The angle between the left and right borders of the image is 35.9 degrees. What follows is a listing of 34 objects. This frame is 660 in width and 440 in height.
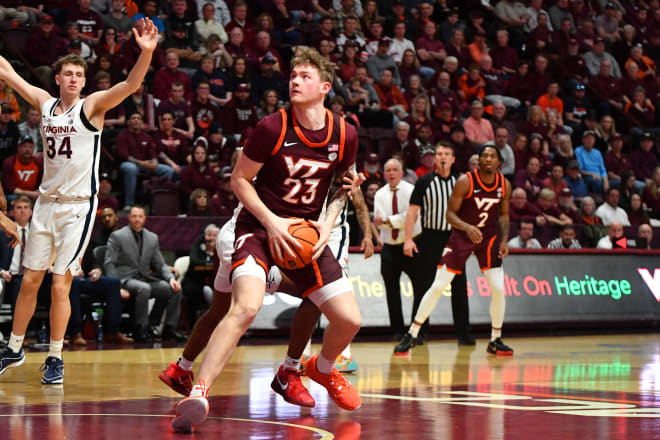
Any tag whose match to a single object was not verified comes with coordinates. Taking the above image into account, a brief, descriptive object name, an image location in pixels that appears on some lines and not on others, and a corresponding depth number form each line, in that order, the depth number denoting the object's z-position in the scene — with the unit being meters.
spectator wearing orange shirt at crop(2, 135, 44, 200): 12.99
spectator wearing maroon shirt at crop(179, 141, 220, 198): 14.28
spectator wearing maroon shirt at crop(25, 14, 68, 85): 15.23
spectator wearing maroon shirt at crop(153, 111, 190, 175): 14.96
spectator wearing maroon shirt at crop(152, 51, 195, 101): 16.11
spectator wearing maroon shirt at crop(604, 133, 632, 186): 19.80
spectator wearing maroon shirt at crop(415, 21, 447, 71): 20.28
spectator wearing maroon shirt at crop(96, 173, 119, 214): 13.45
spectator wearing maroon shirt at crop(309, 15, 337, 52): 18.77
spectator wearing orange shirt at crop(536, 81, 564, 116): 20.75
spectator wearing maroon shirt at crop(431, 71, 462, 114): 18.94
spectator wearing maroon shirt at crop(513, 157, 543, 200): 17.67
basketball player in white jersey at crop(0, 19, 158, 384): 7.36
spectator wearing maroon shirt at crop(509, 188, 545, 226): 16.41
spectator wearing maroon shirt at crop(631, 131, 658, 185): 20.35
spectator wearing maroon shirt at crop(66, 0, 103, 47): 16.19
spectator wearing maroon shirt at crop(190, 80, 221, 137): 15.85
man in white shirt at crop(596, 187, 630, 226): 17.47
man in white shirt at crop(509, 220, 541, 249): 15.24
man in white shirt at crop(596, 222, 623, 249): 16.00
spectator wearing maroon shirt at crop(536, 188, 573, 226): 16.62
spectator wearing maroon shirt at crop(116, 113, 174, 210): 14.16
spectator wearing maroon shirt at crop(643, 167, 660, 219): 19.11
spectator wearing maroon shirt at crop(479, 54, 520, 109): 20.72
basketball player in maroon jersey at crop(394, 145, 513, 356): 11.02
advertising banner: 13.41
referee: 11.86
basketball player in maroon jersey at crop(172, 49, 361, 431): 5.55
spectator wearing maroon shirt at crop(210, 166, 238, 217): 13.95
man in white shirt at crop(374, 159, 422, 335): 12.33
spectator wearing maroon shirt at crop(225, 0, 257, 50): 18.14
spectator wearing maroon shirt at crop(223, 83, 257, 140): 16.20
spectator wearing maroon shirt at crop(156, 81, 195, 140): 15.49
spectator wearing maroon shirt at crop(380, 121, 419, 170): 16.81
